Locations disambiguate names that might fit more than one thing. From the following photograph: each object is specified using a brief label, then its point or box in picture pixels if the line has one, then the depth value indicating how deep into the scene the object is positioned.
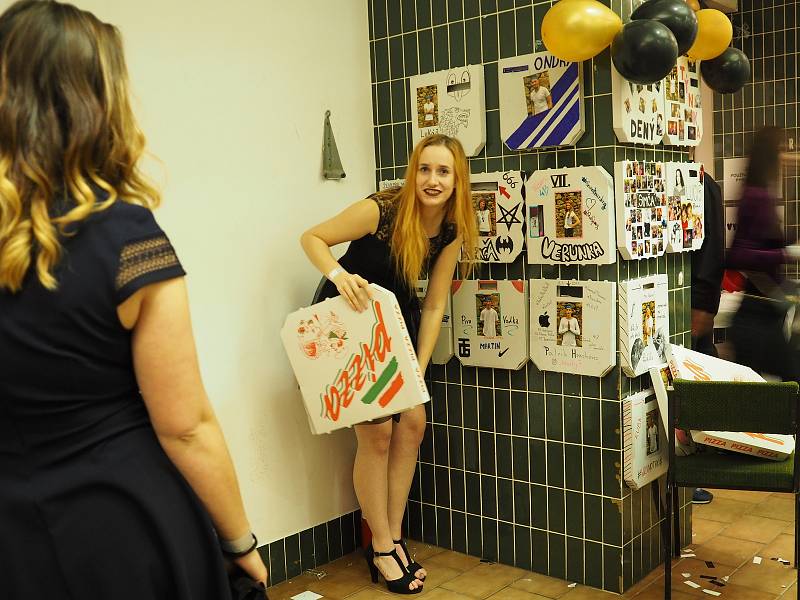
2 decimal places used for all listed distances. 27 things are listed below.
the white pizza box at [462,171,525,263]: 3.07
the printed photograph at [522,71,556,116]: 2.95
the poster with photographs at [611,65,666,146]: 2.79
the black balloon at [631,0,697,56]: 2.67
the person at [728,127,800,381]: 3.60
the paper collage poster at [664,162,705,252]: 3.08
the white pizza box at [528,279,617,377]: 2.88
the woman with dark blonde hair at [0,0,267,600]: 1.13
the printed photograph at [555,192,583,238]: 2.90
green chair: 2.62
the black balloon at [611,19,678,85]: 2.54
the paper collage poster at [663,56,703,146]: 3.04
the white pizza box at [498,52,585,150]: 2.88
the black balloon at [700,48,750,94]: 3.15
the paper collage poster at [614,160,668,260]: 2.82
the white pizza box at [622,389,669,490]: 2.92
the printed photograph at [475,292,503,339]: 3.17
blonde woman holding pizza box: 2.97
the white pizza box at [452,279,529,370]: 3.11
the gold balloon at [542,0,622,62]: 2.64
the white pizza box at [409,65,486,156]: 3.15
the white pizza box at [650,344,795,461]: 2.79
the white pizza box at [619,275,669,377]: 2.88
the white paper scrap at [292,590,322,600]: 3.05
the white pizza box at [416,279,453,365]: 3.31
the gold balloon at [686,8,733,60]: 3.03
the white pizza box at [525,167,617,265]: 2.83
